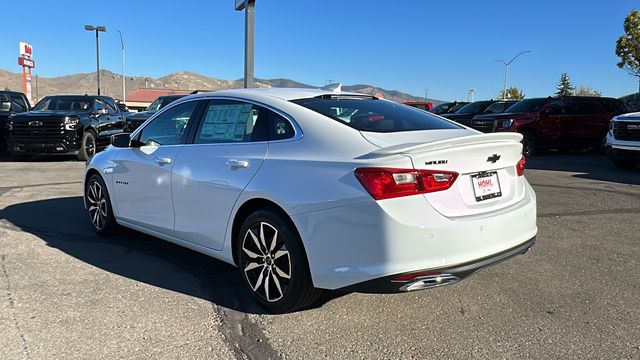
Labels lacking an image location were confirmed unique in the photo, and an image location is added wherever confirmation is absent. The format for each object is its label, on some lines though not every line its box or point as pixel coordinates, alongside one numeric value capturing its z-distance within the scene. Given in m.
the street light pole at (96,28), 36.12
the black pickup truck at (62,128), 12.23
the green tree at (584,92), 77.55
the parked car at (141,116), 12.49
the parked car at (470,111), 19.48
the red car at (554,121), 15.09
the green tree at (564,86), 95.94
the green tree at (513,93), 84.06
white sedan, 3.04
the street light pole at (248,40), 11.61
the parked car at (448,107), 25.14
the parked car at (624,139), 10.66
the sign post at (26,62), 27.06
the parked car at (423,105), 27.78
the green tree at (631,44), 40.19
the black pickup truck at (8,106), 13.20
